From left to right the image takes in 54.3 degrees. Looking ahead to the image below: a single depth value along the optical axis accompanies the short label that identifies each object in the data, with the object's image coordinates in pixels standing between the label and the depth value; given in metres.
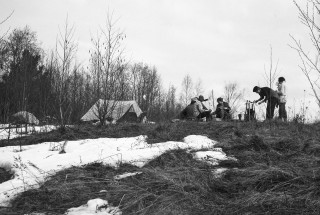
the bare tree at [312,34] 3.12
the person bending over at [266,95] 9.29
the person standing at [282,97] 9.56
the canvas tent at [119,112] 8.31
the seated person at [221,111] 11.84
